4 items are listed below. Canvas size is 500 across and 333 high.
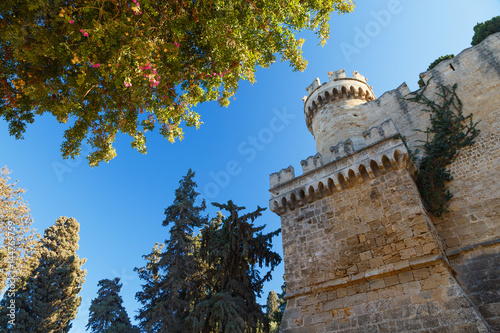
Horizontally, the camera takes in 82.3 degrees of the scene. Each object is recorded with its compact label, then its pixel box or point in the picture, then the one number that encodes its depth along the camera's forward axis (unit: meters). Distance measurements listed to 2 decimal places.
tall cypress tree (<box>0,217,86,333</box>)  15.37
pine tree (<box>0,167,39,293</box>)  15.24
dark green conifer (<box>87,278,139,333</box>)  18.28
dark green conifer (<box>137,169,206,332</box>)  13.39
